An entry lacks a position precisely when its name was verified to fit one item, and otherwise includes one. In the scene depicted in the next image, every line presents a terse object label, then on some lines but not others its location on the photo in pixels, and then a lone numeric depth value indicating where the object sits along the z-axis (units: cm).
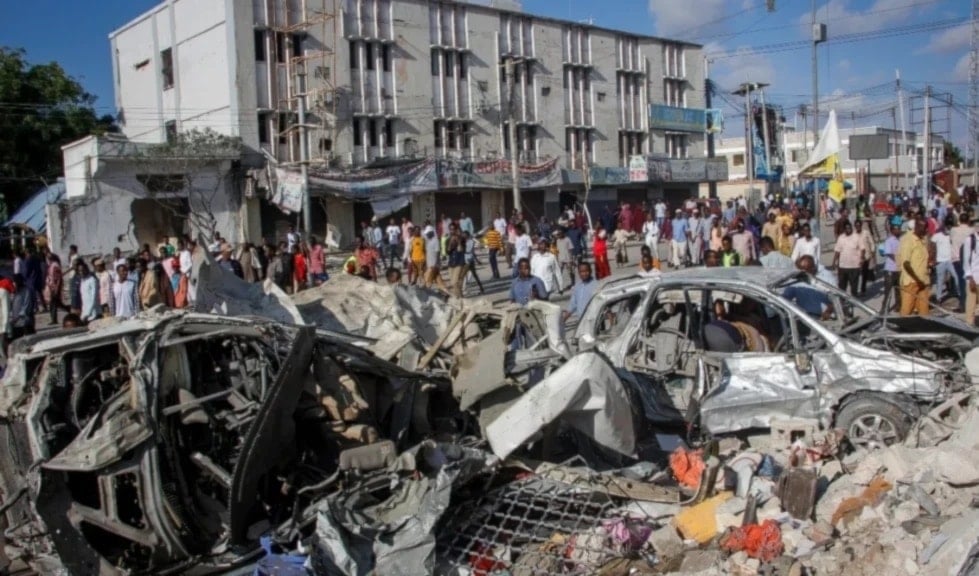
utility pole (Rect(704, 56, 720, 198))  4880
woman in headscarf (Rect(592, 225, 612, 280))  1711
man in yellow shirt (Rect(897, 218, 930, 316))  1166
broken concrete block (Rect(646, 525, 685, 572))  541
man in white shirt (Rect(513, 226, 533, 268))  1794
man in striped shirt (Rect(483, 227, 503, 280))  2058
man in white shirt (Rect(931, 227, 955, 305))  1325
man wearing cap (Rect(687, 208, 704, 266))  2016
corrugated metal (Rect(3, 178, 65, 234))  2869
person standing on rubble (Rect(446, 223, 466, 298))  1670
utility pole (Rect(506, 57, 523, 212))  3125
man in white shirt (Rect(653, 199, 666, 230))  2836
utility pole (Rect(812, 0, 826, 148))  1898
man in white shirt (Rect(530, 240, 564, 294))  1458
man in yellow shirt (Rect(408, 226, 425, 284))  1845
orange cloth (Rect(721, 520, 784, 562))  518
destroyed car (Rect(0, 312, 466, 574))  540
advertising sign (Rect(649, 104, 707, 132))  4497
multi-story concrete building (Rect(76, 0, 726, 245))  3120
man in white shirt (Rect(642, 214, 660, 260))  2208
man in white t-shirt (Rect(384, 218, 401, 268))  2437
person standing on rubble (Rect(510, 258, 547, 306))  1170
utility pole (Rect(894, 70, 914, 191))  6152
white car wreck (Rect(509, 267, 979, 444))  684
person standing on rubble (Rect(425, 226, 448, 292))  1794
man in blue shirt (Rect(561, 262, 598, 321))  1038
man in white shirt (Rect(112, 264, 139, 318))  1392
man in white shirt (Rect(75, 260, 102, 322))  1429
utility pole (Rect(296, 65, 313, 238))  3103
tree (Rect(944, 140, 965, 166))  6756
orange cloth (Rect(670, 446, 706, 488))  655
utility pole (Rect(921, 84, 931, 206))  2861
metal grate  559
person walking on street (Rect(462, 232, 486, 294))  1750
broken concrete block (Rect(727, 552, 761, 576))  507
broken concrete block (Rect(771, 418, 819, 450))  691
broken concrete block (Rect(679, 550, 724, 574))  521
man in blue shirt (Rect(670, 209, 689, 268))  2034
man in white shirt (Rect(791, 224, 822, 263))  1327
